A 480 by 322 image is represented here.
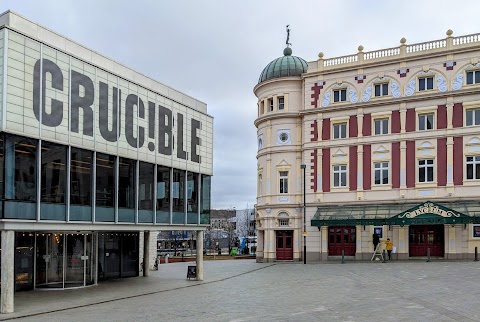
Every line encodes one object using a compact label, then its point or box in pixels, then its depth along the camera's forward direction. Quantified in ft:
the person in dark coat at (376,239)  135.23
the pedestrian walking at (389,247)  128.06
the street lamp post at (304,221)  136.71
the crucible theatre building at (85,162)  62.80
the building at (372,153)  128.88
